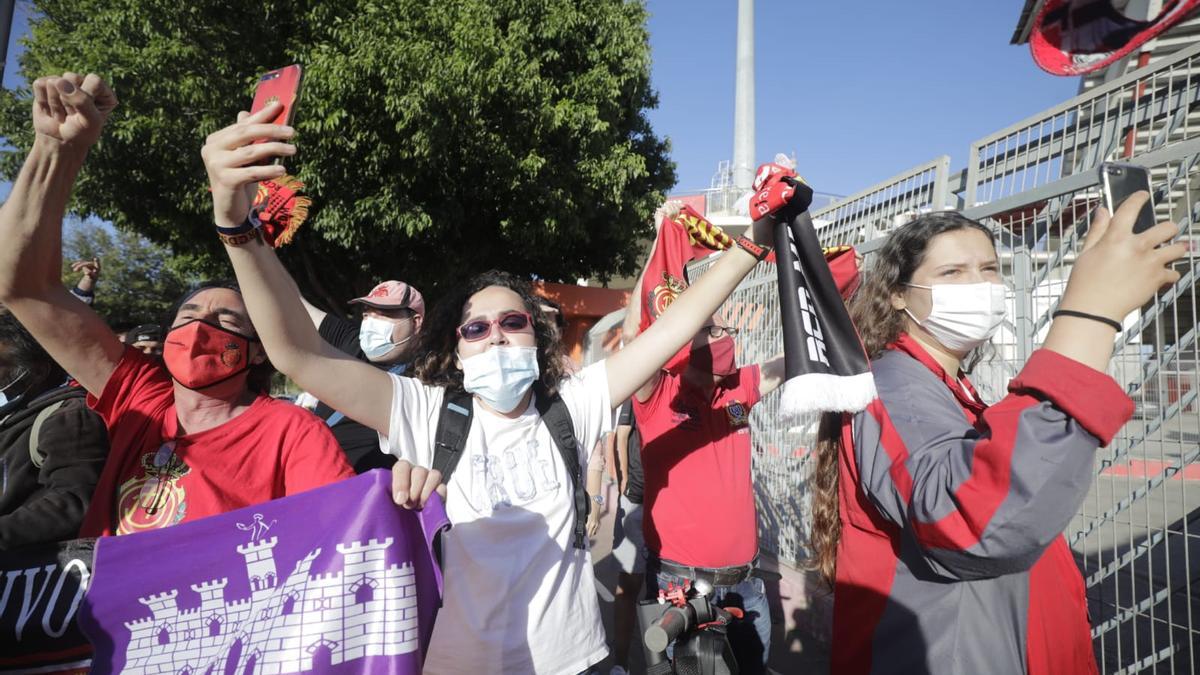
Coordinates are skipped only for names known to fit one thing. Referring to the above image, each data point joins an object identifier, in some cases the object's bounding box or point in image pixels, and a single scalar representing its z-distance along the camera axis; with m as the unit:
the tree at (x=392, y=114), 8.33
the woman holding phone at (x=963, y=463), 1.14
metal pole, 25.14
